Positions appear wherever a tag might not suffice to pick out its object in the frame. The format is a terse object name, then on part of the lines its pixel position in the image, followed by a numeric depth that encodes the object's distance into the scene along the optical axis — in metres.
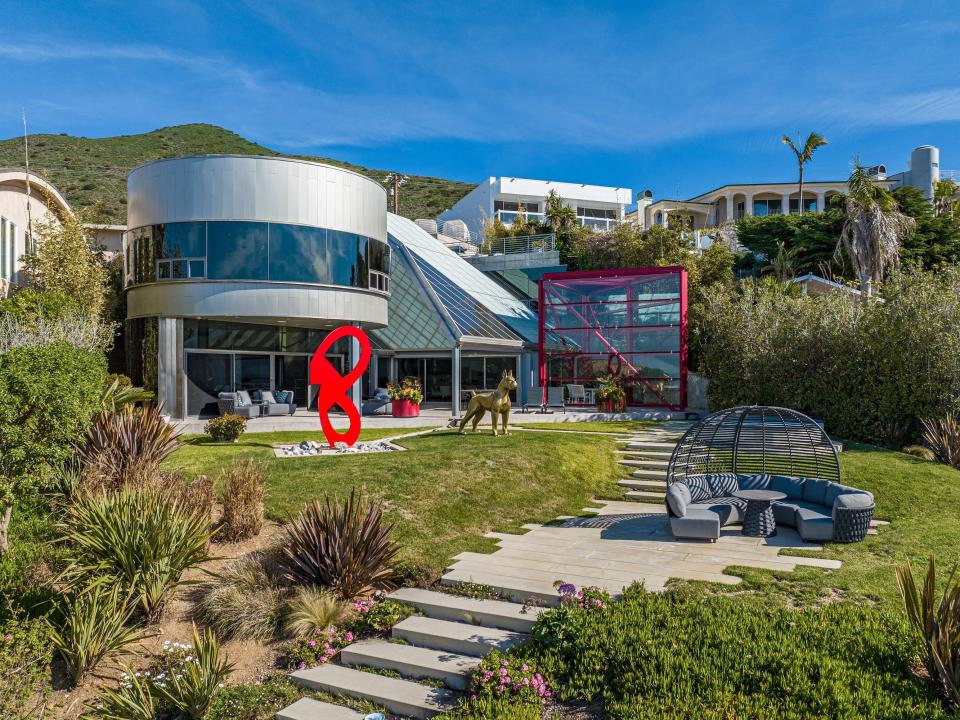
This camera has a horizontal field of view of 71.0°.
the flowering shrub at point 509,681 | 5.67
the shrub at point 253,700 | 6.13
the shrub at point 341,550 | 7.94
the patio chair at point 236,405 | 20.59
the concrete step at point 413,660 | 6.30
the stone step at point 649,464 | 15.05
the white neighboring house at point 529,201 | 63.38
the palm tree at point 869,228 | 24.77
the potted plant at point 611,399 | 24.59
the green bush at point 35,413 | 8.31
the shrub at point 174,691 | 6.30
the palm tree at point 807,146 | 43.66
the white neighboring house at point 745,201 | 61.97
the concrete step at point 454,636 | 6.66
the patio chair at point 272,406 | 21.82
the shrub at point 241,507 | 9.46
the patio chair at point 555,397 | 26.43
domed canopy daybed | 9.44
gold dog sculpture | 16.00
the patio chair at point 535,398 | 24.58
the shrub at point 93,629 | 6.89
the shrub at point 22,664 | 6.12
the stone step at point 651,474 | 14.46
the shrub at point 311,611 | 7.28
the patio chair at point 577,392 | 26.00
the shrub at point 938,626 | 5.02
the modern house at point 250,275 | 20.50
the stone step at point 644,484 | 13.81
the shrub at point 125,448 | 9.83
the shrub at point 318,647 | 6.86
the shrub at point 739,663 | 4.98
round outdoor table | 9.99
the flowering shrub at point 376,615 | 7.31
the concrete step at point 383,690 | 5.93
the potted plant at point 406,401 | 22.28
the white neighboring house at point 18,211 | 21.06
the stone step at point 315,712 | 5.91
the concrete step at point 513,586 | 7.36
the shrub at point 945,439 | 14.79
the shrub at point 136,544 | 7.76
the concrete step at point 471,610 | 7.00
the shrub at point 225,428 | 15.12
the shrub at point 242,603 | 7.45
